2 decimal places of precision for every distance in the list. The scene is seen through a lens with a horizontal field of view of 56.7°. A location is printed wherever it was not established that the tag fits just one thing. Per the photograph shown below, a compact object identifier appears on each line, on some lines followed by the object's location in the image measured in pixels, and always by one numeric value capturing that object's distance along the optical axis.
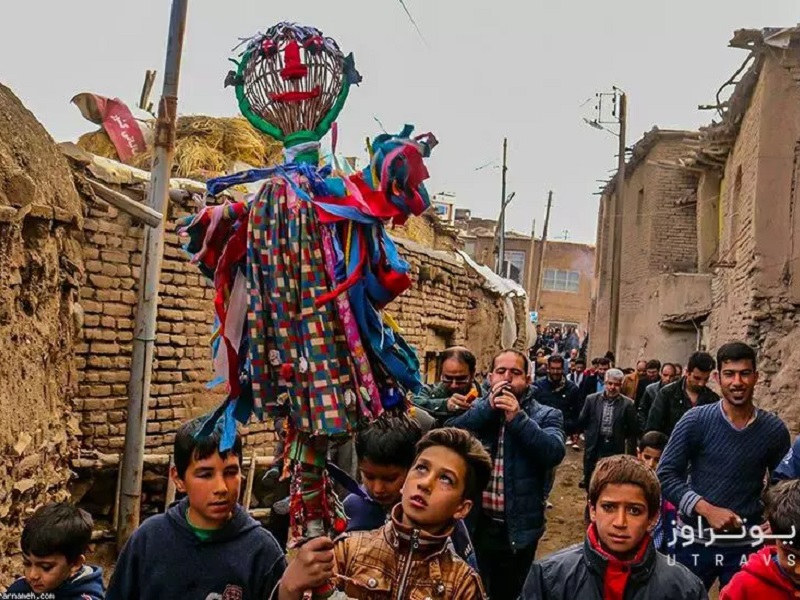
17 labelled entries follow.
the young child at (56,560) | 2.68
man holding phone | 3.69
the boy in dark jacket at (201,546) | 2.16
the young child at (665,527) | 3.99
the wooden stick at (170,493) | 6.03
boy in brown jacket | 2.14
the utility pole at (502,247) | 25.95
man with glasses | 3.97
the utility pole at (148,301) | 5.64
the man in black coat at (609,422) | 7.46
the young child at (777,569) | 2.43
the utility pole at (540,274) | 31.86
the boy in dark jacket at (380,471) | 2.75
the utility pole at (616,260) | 17.70
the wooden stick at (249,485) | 6.42
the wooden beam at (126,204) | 5.53
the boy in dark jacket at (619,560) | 2.33
